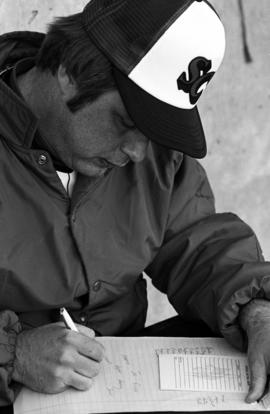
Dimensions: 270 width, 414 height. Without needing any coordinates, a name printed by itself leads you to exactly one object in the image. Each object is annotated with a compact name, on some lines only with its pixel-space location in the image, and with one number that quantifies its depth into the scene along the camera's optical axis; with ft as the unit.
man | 6.43
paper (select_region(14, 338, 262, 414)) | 6.58
